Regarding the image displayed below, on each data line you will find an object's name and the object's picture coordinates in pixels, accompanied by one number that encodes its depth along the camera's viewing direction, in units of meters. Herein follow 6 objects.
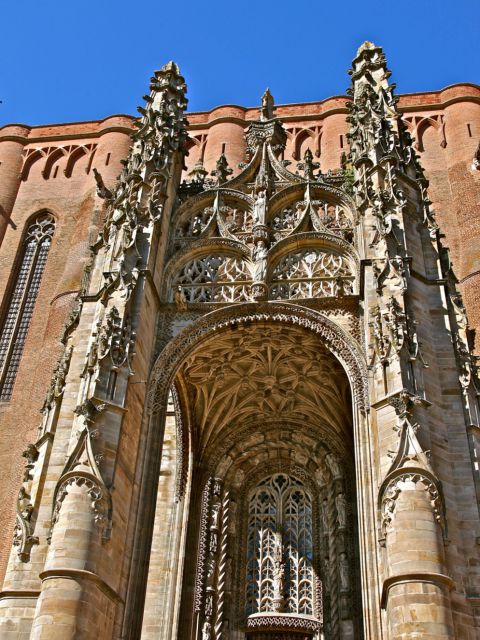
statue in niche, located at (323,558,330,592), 17.48
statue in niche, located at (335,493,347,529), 17.49
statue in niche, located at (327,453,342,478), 18.39
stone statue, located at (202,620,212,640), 16.66
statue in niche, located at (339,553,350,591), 16.67
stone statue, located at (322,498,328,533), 18.36
